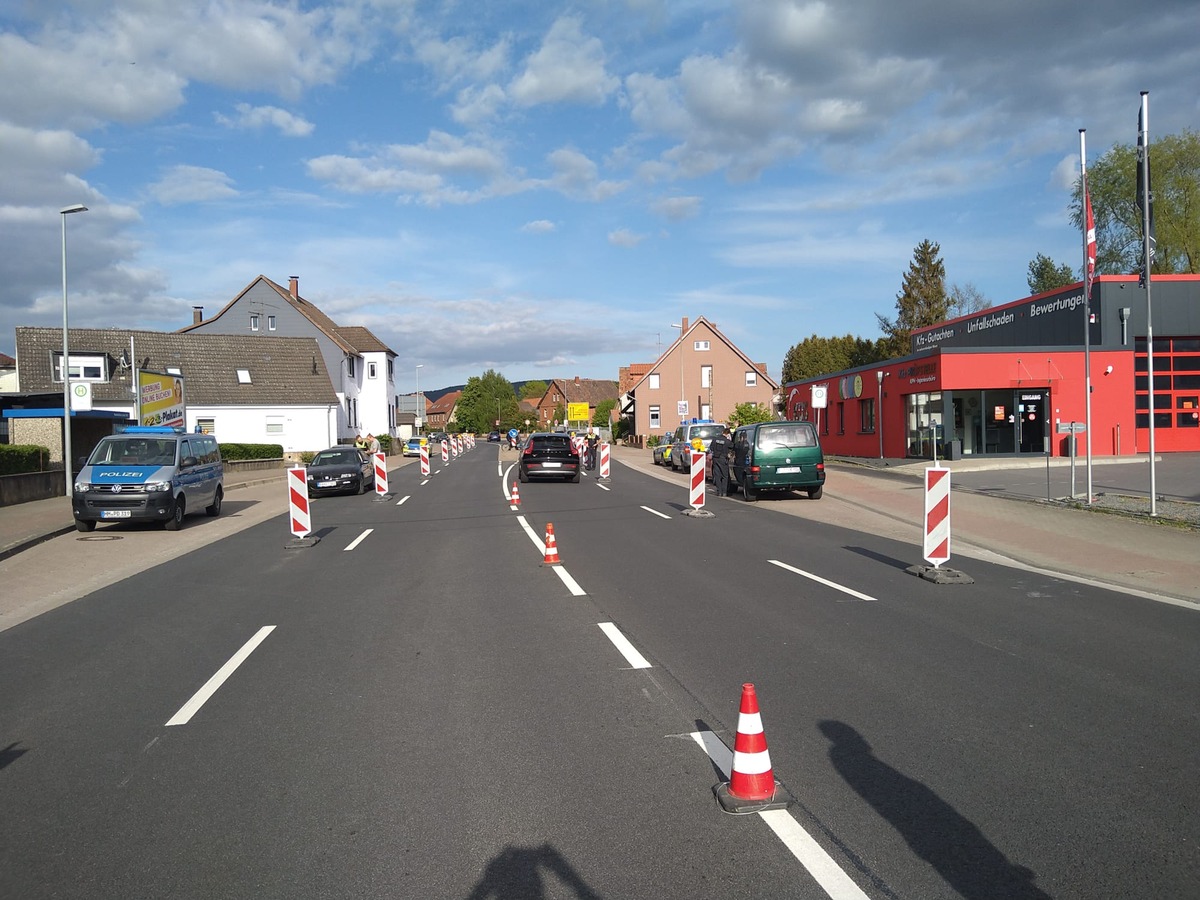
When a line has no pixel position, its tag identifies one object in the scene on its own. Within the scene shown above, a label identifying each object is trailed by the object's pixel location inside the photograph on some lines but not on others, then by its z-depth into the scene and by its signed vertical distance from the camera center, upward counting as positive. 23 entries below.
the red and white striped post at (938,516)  10.45 -1.03
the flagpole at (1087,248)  17.06 +3.31
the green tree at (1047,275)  77.50 +12.61
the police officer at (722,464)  23.68 -0.87
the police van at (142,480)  16.78 -0.67
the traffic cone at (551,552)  11.99 -1.54
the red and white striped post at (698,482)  18.69 -1.03
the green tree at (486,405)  141.25 +4.84
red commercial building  31.03 +1.36
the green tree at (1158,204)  47.03 +11.55
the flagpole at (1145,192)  15.52 +3.89
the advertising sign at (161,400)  28.12 +1.42
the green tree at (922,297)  68.81 +9.69
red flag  17.00 +3.42
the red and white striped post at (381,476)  26.14 -1.07
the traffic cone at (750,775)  4.13 -1.57
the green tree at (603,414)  130.00 +2.75
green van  21.11 -0.68
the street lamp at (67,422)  23.74 +0.62
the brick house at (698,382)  75.38 +4.07
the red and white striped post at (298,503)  14.87 -1.02
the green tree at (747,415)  52.03 +0.86
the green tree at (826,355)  75.62 +6.33
